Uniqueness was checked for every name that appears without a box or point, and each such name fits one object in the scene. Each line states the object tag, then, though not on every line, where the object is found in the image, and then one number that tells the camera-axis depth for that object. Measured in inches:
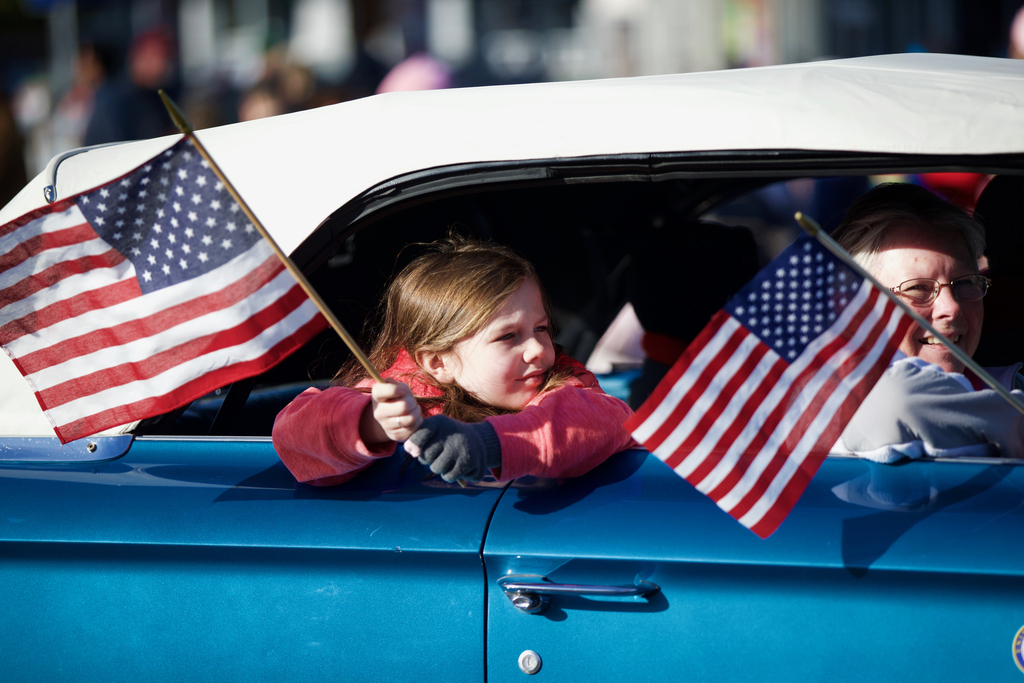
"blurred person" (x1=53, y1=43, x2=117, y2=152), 611.1
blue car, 190.8
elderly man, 196.5
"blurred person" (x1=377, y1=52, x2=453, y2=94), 586.2
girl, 194.1
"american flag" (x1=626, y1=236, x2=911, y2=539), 191.0
